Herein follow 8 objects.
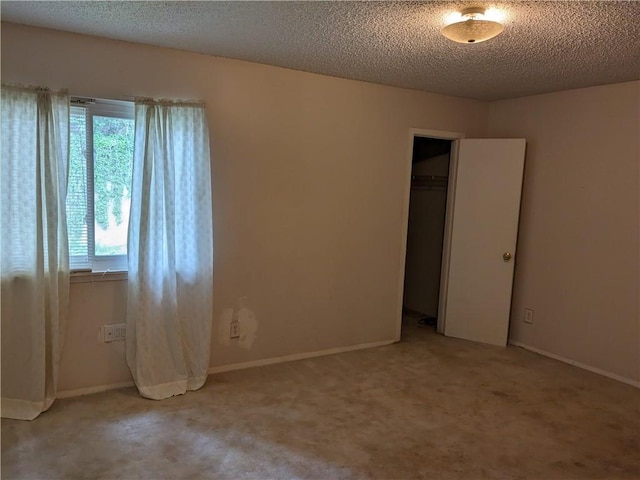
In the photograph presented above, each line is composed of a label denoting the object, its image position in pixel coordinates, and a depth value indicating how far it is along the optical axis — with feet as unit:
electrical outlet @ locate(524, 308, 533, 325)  13.97
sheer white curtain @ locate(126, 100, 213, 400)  9.71
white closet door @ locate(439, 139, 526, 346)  13.89
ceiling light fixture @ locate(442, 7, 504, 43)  7.38
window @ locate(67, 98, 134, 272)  9.59
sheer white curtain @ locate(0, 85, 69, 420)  8.68
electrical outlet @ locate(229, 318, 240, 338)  11.59
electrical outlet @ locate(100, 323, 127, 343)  10.10
